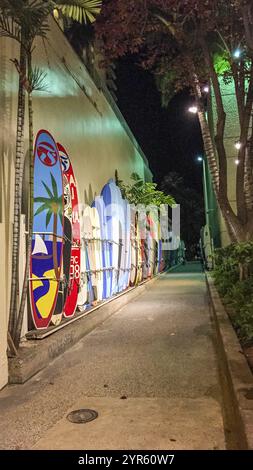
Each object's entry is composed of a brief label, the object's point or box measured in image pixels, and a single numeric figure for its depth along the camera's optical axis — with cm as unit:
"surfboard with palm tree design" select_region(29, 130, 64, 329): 581
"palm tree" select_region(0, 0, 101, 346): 479
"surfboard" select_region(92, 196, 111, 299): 994
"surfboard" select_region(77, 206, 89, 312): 802
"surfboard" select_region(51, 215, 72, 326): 652
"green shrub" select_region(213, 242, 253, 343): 564
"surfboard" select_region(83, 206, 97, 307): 854
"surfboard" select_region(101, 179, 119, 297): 1077
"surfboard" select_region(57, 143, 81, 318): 728
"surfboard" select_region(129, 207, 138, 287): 1402
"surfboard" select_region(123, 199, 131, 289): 1271
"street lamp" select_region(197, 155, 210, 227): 2952
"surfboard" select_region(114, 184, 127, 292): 1186
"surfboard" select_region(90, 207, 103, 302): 913
